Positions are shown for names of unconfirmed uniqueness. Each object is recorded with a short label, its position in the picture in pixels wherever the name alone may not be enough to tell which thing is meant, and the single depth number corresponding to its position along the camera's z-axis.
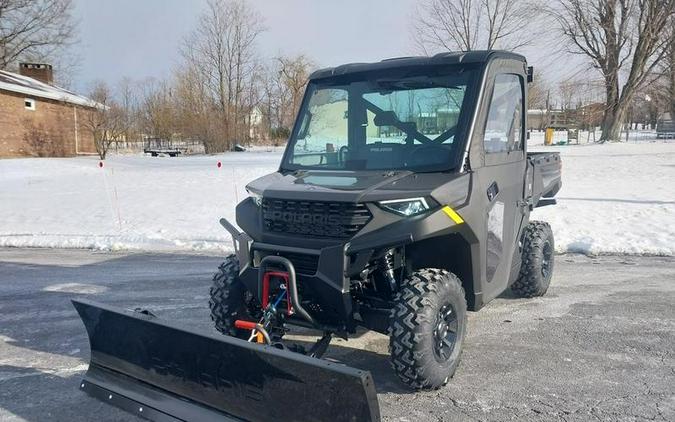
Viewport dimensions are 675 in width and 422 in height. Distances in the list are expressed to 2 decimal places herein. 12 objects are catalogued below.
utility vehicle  3.08
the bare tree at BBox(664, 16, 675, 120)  34.89
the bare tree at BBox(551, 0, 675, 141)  34.84
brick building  32.59
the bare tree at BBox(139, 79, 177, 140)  52.09
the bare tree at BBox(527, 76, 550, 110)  44.25
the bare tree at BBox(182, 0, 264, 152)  50.28
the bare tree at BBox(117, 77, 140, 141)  42.84
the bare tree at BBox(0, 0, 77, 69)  44.44
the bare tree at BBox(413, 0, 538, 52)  34.78
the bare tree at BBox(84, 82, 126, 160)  38.84
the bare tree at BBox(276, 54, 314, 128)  48.31
